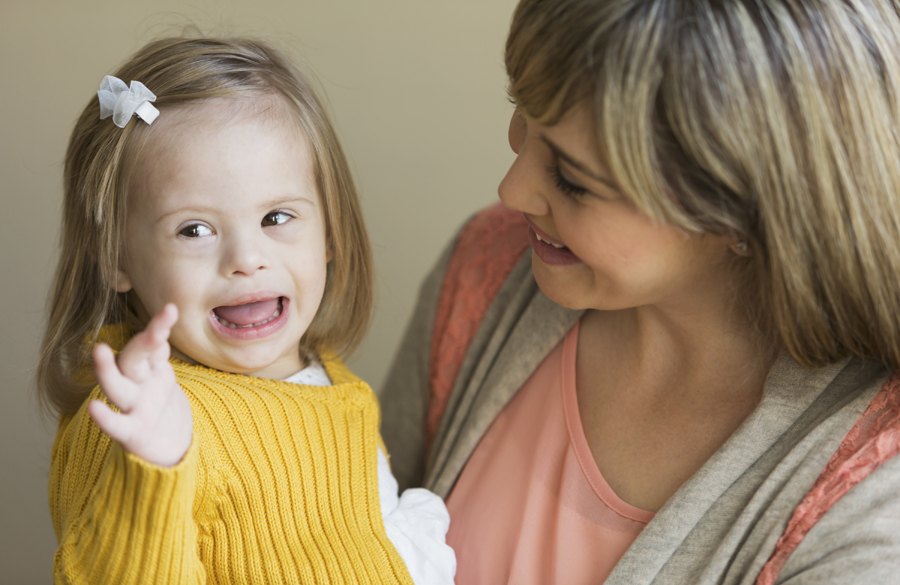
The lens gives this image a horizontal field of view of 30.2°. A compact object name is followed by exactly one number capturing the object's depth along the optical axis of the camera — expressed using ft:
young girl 2.95
